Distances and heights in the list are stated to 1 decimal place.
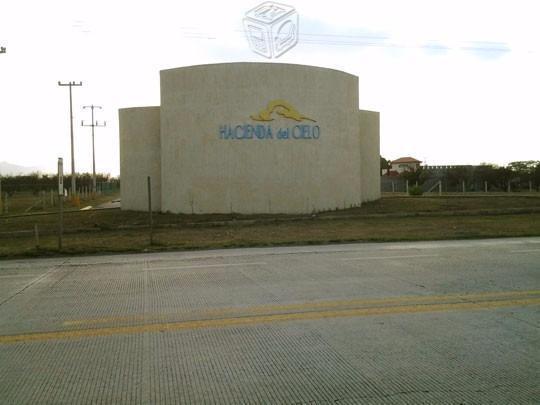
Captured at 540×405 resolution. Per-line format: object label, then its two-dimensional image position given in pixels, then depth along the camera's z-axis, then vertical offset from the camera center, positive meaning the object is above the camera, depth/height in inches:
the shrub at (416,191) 1669.8 -12.0
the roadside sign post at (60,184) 530.7 +8.6
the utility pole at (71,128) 1961.0 +249.6
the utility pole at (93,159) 2458.2 +163.1
